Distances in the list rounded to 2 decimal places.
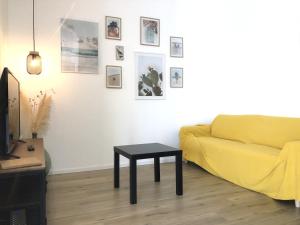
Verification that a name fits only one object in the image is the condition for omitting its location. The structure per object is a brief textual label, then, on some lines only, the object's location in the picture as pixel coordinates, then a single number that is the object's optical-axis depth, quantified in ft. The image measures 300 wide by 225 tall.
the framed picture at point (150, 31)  13.44
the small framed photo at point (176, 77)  14.17
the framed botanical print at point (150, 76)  13.43
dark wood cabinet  6.11
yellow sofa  8.36
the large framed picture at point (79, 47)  12.01
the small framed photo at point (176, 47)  14.11
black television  6.73
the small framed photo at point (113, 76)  12.82
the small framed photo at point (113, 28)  12.73
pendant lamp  10.98
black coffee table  8.64
